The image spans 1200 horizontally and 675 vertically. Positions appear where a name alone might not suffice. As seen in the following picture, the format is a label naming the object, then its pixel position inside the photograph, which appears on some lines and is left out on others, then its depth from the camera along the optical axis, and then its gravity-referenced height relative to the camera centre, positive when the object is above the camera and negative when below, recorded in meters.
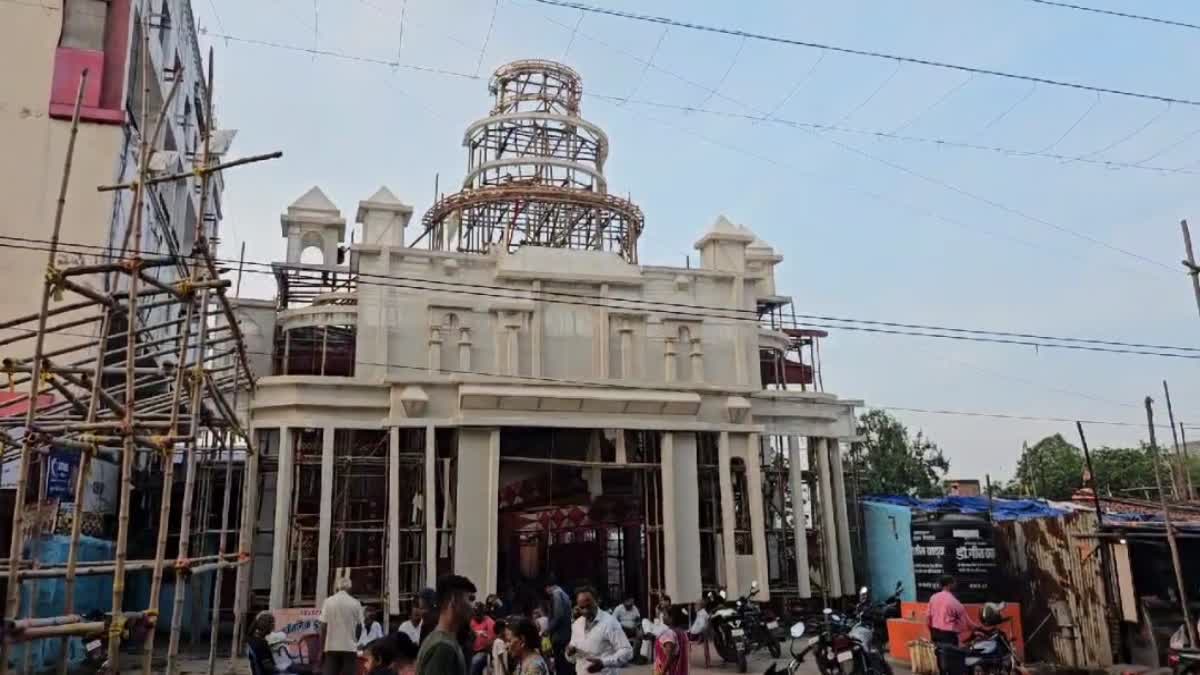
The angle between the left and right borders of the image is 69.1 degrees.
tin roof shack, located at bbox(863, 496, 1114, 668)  13.82 -0.84
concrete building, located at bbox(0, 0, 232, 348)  17.34 +8.34
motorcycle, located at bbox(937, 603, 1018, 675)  10.01 -1.52
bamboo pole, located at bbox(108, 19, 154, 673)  5.82 +0.69
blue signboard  13.98 +0.91
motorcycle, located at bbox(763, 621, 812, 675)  10.71 -1.66
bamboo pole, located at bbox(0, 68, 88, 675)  5.62 +0.70
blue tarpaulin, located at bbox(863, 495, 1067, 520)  16.59 +0.20
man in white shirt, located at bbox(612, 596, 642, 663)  15.36 -1.65
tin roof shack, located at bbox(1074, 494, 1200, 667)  13.30 -1.16
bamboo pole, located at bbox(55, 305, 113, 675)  6.10 +0.11
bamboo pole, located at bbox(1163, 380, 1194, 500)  19.12 +0.77
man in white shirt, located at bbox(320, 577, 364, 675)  10.47 -1.24
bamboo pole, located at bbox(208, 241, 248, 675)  11.18 -0.05
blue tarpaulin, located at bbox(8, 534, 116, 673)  12.10 -0.92
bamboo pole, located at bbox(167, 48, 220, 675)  7.25 +1.21
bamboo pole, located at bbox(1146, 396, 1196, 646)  9.62 -0.18
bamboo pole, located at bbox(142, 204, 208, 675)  6.50 +0.31
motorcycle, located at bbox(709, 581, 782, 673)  14.55 -1.81
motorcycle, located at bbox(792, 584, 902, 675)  10.73 -1.55
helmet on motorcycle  10.23 -1.13
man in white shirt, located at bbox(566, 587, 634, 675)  7.40 -1.04
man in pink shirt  10.55 -1.23
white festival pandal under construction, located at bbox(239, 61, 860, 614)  17.97 +2.27
